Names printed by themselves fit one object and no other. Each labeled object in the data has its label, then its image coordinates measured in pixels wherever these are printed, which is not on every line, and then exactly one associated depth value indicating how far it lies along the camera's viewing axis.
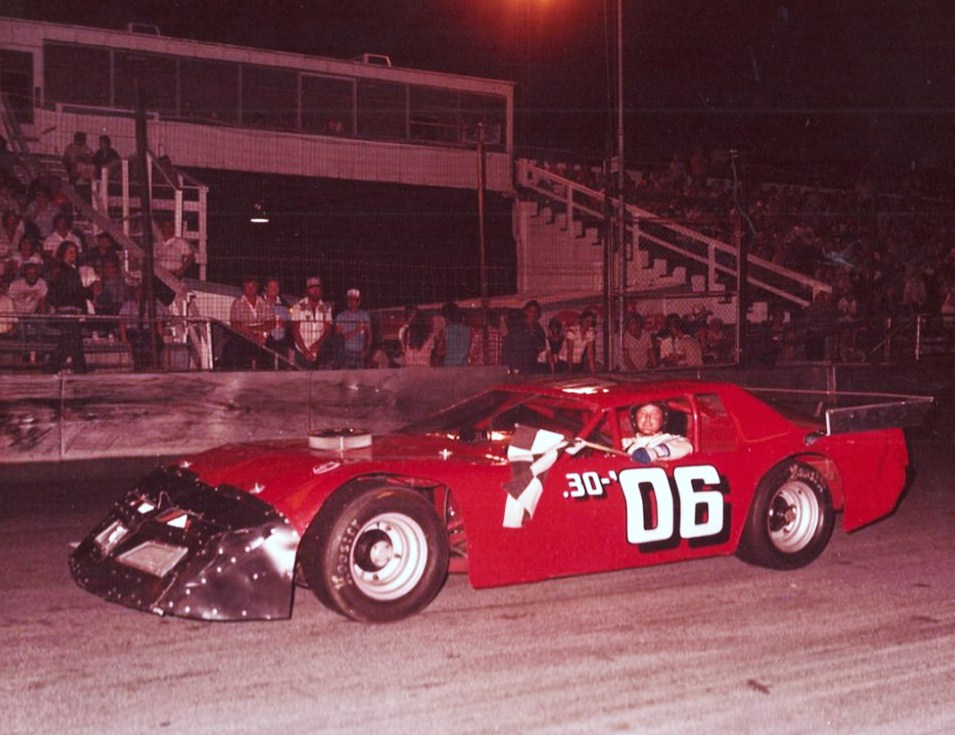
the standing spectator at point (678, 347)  13.38
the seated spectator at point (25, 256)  12.12
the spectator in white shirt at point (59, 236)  12.98
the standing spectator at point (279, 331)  11.64
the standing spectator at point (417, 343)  12.26
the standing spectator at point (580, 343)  12.95
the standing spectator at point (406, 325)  12.24
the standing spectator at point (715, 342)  13.62
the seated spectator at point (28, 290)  11.68
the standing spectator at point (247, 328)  11.52
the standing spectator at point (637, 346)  12.89
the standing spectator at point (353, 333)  11.89
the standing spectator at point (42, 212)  14.02
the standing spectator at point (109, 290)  11.69
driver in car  5.88
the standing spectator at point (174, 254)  14.36
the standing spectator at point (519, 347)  12.60
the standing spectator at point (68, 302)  10.65
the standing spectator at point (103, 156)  16.44
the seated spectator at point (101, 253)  12.29
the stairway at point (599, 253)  14.73
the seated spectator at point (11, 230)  12.84
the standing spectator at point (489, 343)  12.40
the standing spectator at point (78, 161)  16.33
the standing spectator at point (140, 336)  10.96
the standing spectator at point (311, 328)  11.63
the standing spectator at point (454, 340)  12.33
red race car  4.80
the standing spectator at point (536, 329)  12.52
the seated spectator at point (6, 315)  10.41
